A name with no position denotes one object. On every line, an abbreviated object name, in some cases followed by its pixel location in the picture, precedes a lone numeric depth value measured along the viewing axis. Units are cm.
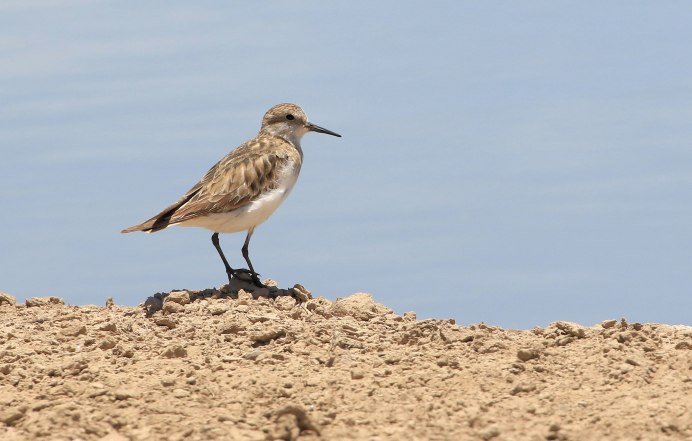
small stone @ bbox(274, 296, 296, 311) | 1395
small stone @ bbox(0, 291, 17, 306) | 1543
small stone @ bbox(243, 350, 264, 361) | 1182
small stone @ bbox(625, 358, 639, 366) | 1159
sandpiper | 1480
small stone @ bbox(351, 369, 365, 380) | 1119
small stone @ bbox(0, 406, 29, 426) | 1073
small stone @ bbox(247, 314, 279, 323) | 1306
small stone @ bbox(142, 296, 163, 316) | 1409
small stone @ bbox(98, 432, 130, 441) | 1012
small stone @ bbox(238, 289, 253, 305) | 1403
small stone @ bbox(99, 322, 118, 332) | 1317
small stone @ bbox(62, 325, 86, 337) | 1314
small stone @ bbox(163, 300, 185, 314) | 1391
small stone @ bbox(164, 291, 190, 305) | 1418
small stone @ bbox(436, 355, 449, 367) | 1152
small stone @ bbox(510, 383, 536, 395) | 1090
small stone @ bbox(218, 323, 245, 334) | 1273
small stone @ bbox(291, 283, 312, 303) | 1459
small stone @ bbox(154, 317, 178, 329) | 1340
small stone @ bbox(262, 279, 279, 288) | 1522
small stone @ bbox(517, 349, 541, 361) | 1167
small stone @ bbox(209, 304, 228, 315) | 1363
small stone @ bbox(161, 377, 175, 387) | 1120
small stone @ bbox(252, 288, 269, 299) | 1456
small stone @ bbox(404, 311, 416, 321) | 1368
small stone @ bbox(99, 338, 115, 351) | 1255
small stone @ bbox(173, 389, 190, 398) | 1093
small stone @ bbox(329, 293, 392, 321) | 1372
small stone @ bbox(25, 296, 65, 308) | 1519
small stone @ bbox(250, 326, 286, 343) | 1233
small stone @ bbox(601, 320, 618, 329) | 1323
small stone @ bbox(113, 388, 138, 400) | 1094
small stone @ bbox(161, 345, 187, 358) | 1205
